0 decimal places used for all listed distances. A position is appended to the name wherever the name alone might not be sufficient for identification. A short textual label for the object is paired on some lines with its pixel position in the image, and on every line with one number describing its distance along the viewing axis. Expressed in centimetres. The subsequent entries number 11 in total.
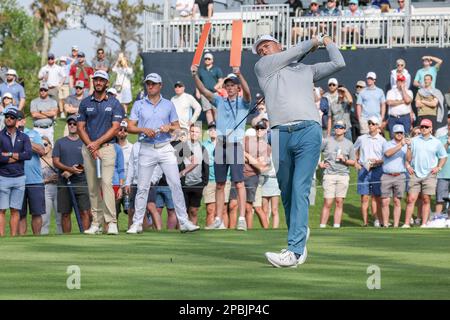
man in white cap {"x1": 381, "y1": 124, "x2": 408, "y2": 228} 2222
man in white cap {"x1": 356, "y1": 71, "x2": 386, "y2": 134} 2770
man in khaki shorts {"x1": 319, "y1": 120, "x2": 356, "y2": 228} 2211
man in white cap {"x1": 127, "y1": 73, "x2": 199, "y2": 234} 1720
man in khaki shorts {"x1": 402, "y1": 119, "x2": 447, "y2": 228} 2184
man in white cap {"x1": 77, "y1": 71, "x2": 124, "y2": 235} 1752
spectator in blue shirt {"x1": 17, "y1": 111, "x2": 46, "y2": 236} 2000
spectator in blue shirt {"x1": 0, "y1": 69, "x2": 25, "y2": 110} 2827
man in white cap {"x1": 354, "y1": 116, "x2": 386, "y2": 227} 2270
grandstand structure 3178
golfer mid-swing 1191
